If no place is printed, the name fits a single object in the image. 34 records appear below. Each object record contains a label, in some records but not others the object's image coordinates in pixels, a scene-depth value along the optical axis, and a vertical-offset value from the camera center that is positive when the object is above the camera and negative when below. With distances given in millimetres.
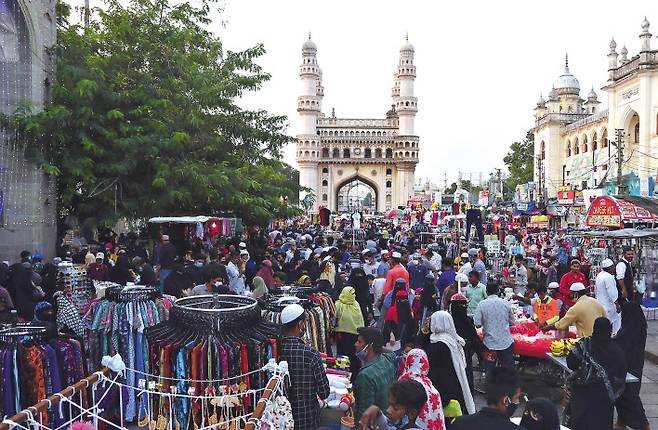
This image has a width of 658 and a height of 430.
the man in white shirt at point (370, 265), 10852 -859
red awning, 12102 +31
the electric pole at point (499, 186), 36219 +1813
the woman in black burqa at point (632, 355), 5414 -1255
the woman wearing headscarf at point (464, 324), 6285 -1085
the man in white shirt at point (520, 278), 11453 -1184
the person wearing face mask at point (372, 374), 4047 -1039
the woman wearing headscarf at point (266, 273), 9430 -849
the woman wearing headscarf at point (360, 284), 8531 -924
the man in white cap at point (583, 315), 6215 -993
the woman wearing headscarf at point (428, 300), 8055 -1091
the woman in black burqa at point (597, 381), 4578 -1219
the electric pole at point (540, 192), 32603 +1293
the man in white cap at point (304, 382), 4105 -1085
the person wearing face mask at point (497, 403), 2967 -956
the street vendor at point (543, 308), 7457 -1121
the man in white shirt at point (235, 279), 9617 -974
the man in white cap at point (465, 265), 10202 -865
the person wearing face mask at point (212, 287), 7263 -837
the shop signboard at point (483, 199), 23828 +623
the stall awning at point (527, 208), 23688 +269
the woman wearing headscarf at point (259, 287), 8320 -951
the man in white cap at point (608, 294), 8352 -1058
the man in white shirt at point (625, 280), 9914 -1036
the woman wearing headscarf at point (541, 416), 3205 -1033
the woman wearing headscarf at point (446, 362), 4770 -1114
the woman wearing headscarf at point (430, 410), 3771 -1170
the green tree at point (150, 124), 13148 +2167
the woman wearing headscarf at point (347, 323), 6516 -1107
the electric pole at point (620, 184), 22005 +1095
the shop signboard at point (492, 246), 15289 -749
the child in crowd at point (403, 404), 3170 -951
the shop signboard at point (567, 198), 21092 +591
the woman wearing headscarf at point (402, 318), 6764 -1106
